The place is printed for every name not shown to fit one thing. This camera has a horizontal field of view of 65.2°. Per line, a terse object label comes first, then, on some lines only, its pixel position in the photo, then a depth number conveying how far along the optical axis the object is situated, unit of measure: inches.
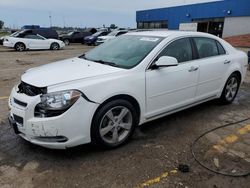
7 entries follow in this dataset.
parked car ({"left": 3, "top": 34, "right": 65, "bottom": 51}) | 536.4
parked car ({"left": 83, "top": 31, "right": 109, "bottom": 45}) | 734.1
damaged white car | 91.8
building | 946.2
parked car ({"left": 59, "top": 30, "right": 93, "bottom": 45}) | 801.0
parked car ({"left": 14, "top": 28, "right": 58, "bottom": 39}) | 644.8
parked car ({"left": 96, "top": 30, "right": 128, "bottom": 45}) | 652.1
